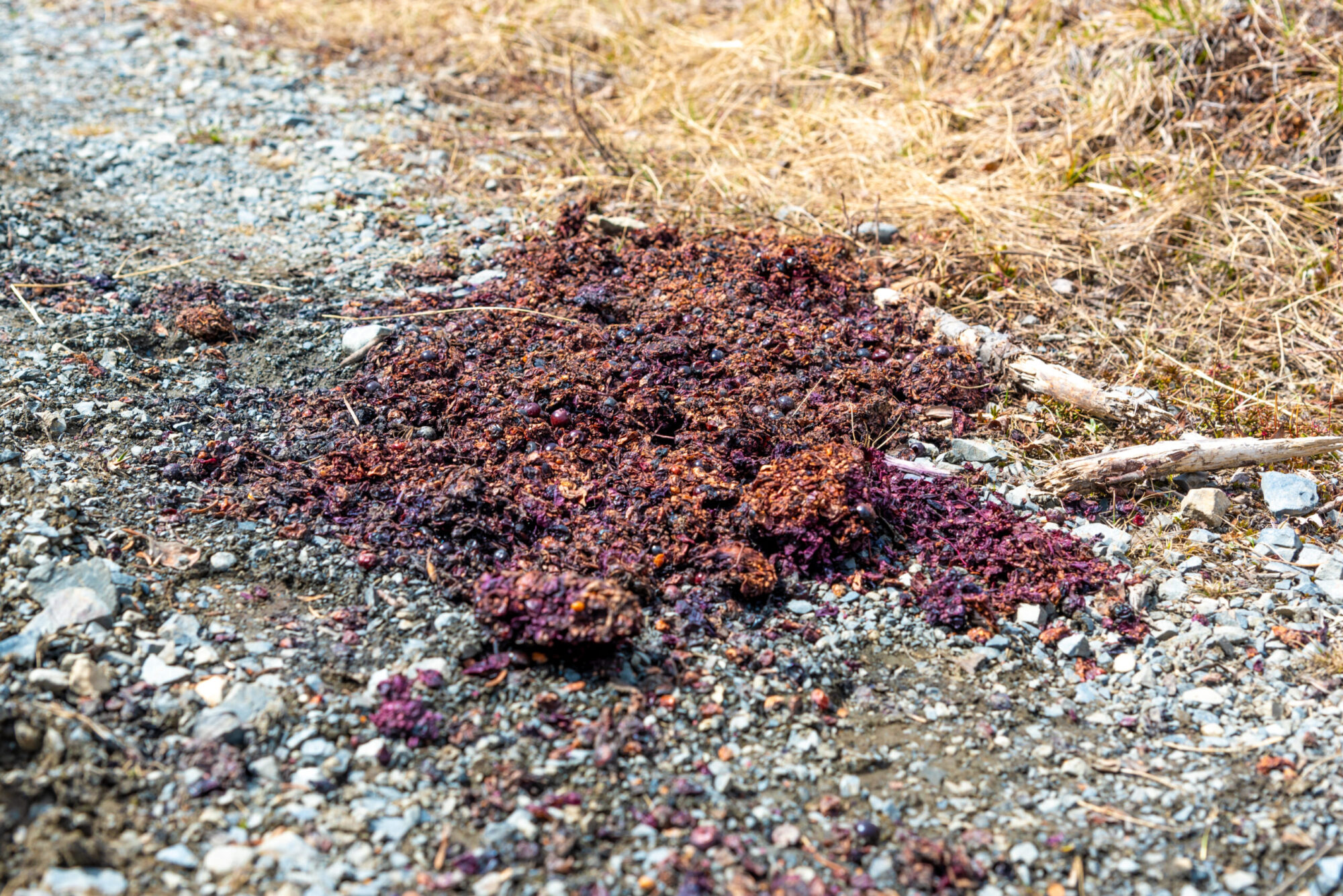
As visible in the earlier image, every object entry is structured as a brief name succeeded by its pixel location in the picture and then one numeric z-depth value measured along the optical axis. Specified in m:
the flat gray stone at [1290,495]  2.99
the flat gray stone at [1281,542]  2.87
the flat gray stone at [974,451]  3.17
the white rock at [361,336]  3.45
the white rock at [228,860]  1.86
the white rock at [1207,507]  2.96
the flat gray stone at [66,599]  2.23
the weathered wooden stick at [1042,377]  3.27
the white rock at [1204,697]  2.40
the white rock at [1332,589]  2.71
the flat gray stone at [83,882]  1.76
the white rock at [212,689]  2.18
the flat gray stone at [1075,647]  2.54
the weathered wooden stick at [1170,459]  3.03
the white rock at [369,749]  2.13
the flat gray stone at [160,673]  2.21
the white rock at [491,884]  1.89
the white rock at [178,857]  1.86
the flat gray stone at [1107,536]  2.87
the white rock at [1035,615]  2.62
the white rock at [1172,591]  2.72
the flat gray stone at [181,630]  2.32
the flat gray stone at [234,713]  2.11
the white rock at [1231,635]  2.56
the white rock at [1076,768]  2.22
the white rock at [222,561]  2.56
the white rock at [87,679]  2.13
